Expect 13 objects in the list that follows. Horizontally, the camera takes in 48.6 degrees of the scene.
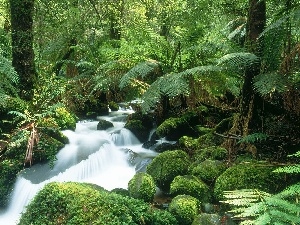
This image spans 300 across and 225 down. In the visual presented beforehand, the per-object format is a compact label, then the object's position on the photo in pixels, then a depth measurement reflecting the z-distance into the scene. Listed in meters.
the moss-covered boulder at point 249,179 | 3.58
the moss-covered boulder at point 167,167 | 4.56
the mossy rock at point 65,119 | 6.66
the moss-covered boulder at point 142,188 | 3.95
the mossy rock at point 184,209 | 3.60
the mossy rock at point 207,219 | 3.31
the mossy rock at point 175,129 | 6.20
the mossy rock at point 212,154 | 4.67
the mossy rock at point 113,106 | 9.33
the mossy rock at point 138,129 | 6.76
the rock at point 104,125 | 7.34
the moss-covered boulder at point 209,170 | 4.24
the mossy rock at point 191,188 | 3.98
